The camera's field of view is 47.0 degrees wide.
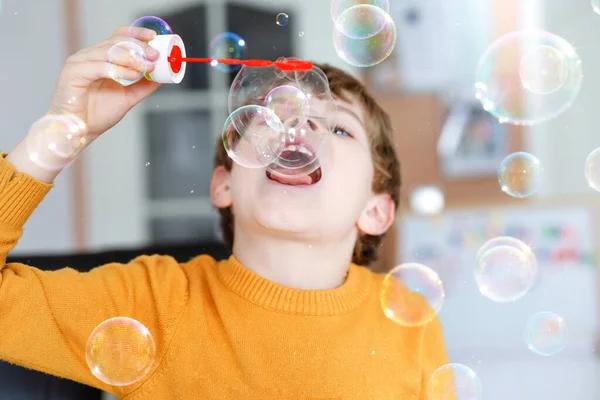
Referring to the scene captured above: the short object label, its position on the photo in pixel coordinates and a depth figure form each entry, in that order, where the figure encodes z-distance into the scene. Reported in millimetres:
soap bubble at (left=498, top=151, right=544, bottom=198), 1530
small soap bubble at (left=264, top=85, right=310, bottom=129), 1091
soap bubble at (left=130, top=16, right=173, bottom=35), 1192
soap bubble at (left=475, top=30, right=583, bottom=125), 1594
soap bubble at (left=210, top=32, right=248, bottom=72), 1481
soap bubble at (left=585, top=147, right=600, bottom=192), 1554
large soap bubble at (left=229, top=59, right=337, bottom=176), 1089
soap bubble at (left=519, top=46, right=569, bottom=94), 1590
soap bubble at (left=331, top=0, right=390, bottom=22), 1437
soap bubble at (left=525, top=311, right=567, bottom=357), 1403
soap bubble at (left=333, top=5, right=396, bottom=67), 1384
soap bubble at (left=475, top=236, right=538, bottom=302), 1405
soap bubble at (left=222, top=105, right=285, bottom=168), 1077
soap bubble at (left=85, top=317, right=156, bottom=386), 993
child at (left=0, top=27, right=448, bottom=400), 961
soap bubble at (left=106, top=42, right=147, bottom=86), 943
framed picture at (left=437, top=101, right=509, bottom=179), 2928
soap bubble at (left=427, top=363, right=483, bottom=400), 1156
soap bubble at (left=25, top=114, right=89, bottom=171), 967
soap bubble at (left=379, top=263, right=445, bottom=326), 1195
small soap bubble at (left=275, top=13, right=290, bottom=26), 1313
